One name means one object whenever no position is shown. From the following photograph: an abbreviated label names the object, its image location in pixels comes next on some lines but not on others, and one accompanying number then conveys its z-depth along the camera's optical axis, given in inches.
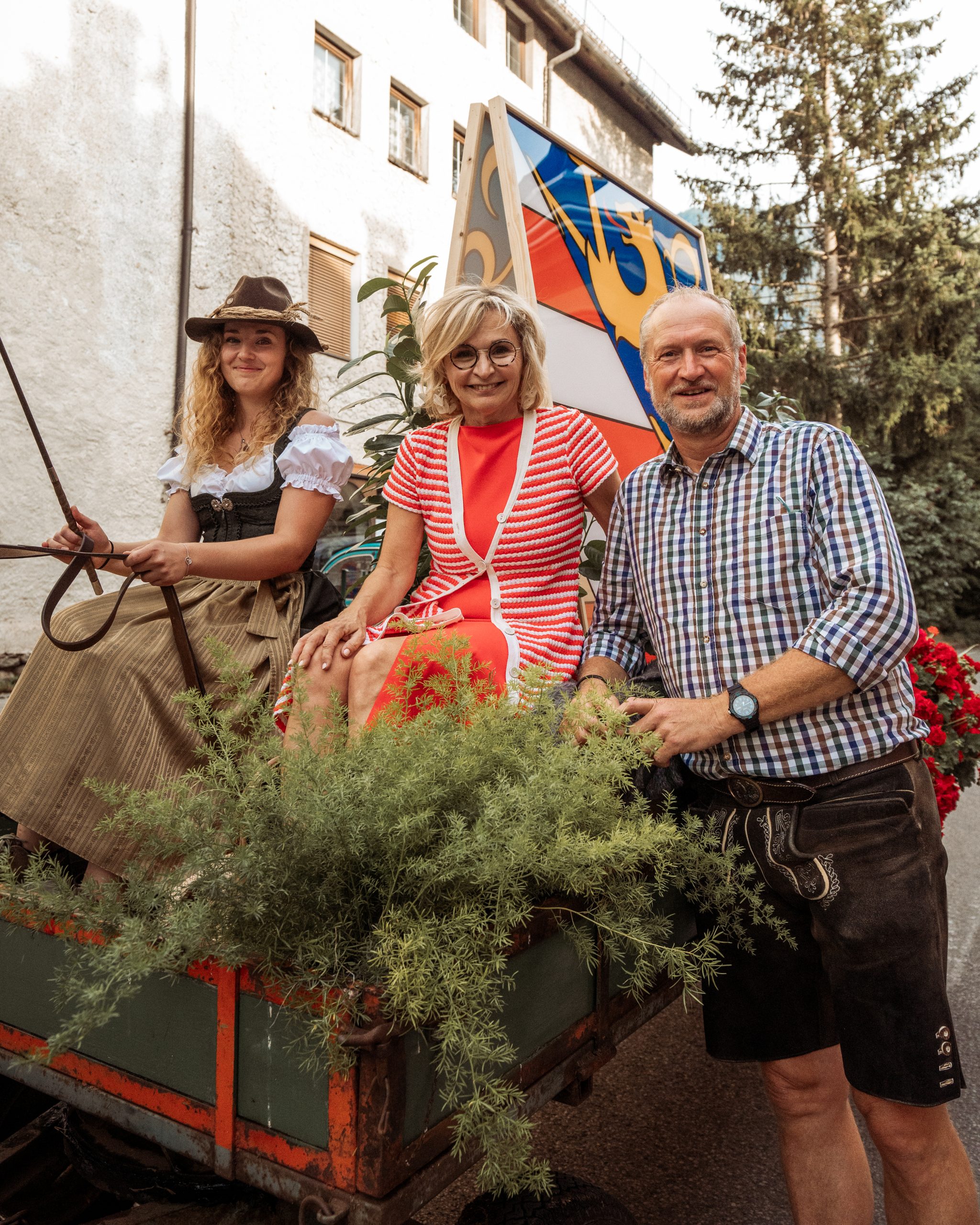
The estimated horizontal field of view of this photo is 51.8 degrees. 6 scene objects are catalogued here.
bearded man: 68.2
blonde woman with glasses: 92.9
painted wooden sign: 125.6
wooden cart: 46.1
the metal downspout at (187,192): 362.3
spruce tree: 592.4
